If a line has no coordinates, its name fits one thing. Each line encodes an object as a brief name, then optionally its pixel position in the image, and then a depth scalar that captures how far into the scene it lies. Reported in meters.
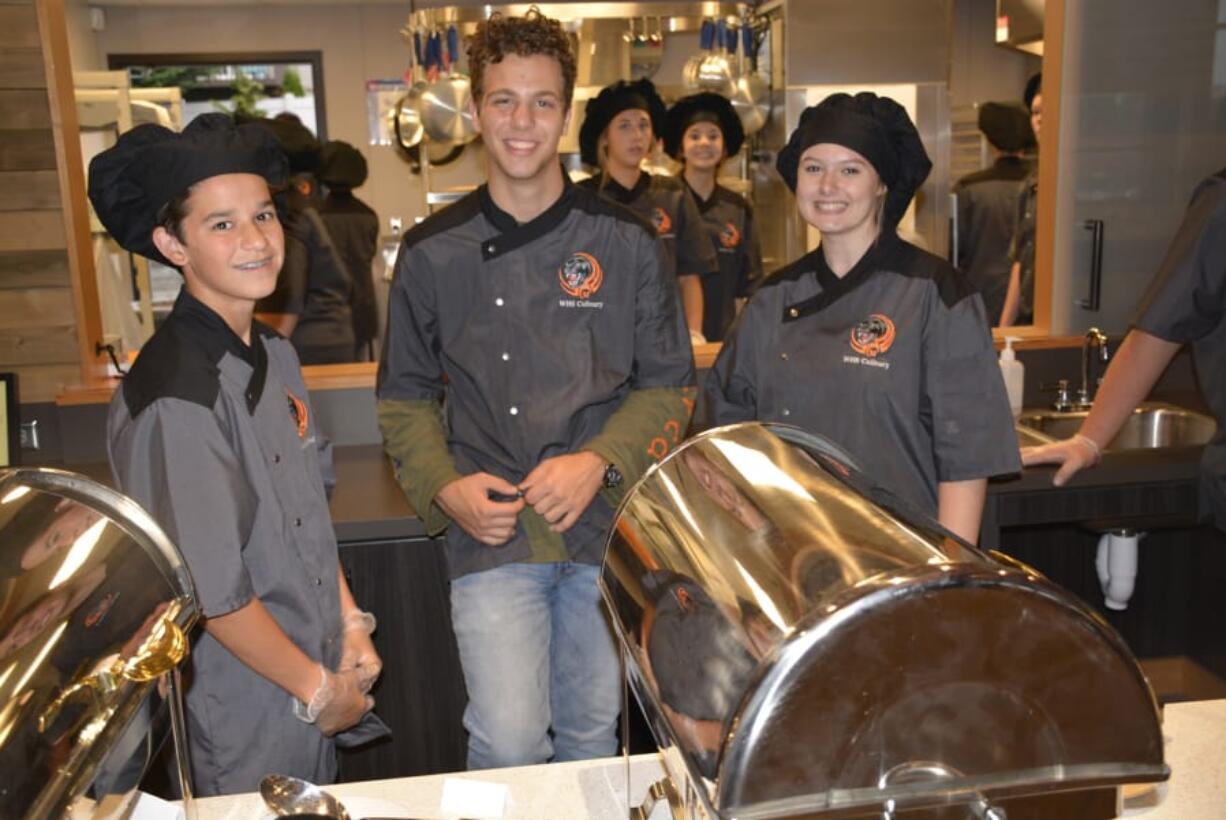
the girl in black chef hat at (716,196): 4.12
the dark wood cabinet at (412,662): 2.22
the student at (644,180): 3.80
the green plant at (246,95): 7.20
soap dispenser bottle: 2.68
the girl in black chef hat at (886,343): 1.65
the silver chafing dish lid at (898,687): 0.68
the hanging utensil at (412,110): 4.14
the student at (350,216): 4.93
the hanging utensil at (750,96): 4.53
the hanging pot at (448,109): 3.90
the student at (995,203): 4.67
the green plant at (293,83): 7.17
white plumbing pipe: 2.57
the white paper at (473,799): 1.13
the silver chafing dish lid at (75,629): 0.74
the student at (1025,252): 3.72
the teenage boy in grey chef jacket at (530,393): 1.75
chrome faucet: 2.78
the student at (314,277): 4.12
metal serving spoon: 1.06
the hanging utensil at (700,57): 4.59
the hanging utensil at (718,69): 4.52
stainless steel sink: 2.74
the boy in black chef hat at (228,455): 1.37
